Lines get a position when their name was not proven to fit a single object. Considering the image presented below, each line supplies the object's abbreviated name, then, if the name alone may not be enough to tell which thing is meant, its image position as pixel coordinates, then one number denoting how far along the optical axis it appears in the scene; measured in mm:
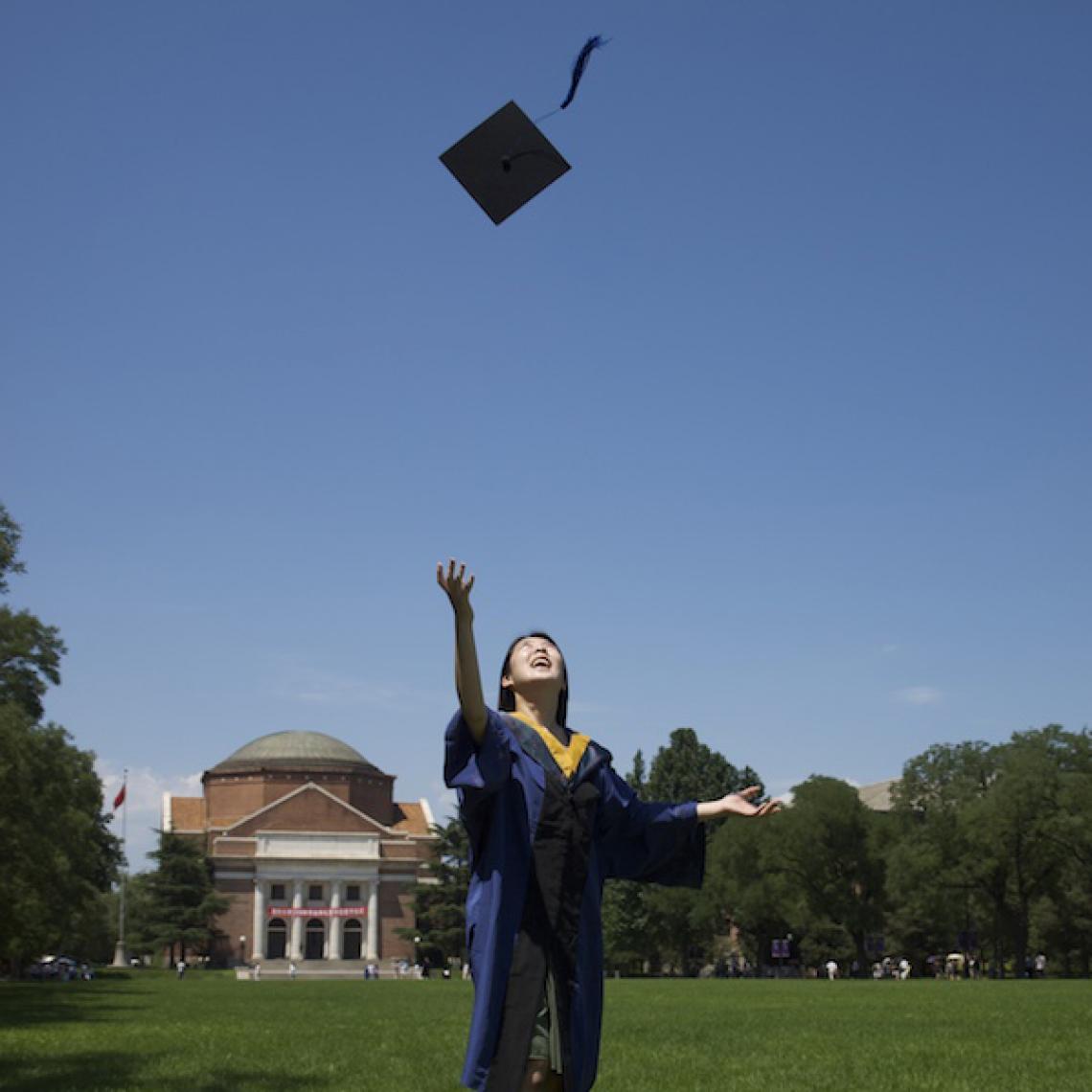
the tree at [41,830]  29688
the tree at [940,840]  58594
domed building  98438
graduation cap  6078
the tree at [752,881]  65875
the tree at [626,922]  73875
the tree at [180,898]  87062
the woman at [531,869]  4461
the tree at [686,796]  73188
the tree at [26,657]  35906
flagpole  89750
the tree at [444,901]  85750
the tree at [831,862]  65438
